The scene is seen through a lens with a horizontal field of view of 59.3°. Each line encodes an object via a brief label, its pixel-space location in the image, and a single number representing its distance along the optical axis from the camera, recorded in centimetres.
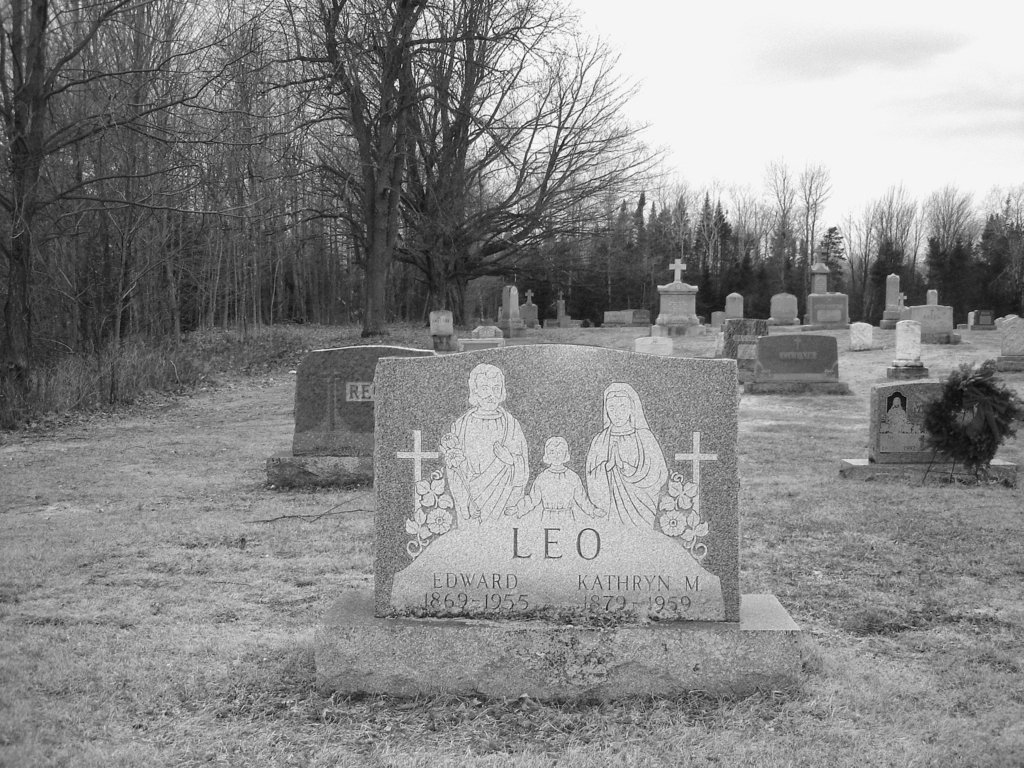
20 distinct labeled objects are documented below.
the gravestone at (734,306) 3838
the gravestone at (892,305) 3347
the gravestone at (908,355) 2022
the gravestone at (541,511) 385
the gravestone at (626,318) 4362
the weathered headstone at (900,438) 942
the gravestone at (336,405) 918
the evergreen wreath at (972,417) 879
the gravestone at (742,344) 1979
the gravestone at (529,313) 4166
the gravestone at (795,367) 1875
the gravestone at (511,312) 3334
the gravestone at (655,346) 2262
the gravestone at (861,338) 2697
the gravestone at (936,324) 2755
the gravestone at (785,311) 3647
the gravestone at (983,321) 3612
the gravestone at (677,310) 3070
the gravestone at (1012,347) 2055
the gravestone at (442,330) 2664
